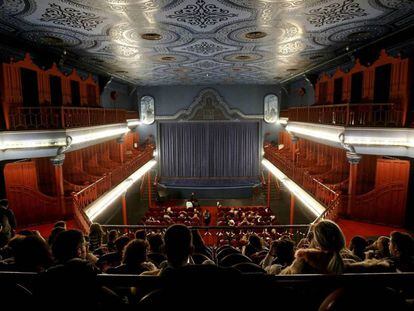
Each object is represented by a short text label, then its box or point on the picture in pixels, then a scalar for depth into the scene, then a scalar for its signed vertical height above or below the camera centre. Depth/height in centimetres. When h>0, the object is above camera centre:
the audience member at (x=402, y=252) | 348 -157
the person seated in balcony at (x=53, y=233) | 498 -190
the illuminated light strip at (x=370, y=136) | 863 -58
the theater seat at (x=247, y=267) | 308 -150
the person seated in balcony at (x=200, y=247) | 531 -226
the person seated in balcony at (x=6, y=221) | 669 -232
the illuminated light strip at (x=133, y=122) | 2060 -22
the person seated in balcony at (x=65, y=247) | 279 -117
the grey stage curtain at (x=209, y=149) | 2508 -256
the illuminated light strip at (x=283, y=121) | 1983 -21
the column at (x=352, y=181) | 1019 -219
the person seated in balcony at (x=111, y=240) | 605 -260
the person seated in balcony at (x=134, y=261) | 344 -162
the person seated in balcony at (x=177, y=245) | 224 -94
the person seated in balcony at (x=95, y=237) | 678 -262
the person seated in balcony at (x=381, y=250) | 475 -210
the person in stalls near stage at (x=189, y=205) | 2024 -574
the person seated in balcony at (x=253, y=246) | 612 -263
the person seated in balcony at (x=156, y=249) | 468 -211
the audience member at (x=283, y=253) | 421 -187
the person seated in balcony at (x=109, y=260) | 460 -214
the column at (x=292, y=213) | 1676 -542
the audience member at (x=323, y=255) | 280 -130
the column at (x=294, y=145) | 1820 -167
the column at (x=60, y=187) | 1036 -233
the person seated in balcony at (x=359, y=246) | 525 -225
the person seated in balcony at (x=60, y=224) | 604 -208
